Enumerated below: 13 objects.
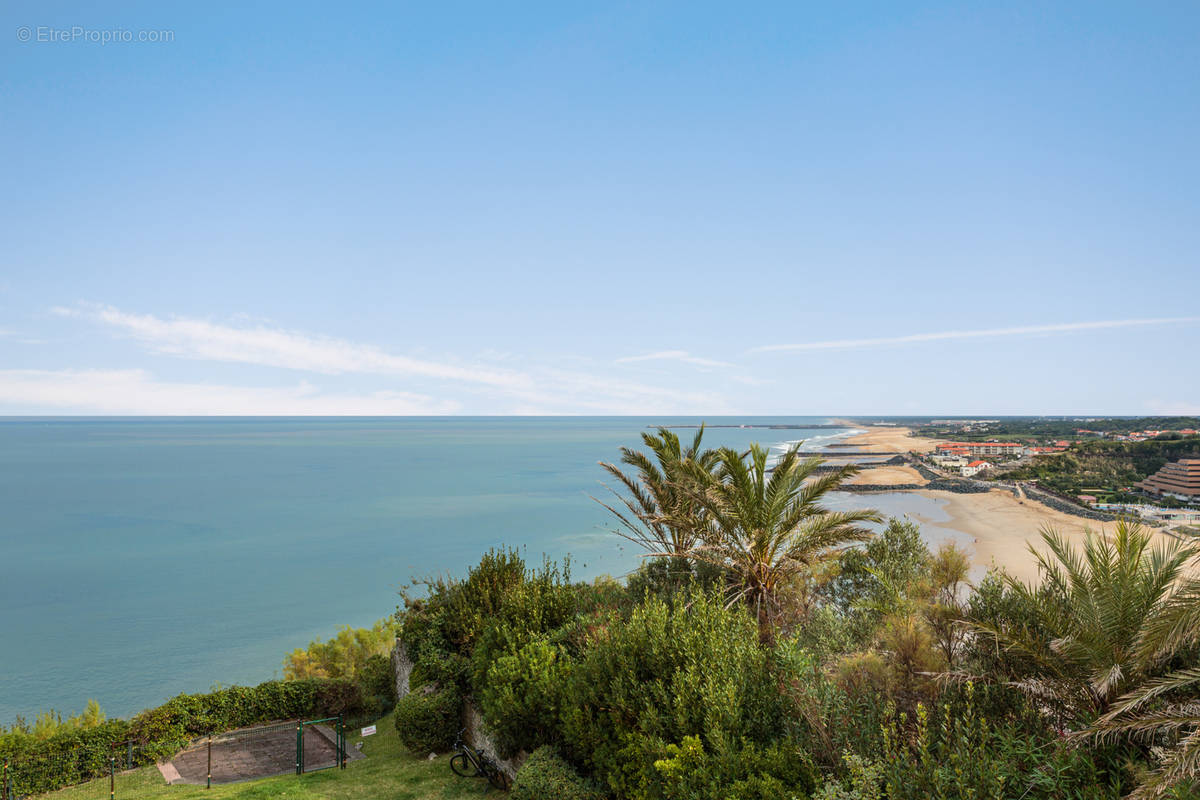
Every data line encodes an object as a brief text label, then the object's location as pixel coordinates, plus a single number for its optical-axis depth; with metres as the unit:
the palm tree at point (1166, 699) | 5.55
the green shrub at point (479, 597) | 15.55
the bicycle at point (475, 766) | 12.70
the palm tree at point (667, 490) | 17.92
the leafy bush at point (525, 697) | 11.28
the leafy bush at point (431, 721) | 14.41
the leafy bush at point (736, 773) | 7.00
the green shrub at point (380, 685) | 20.20
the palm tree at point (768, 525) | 14.66
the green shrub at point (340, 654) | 26.27
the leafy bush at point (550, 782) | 9.70
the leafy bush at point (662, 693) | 8.13
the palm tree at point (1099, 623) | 6.60
